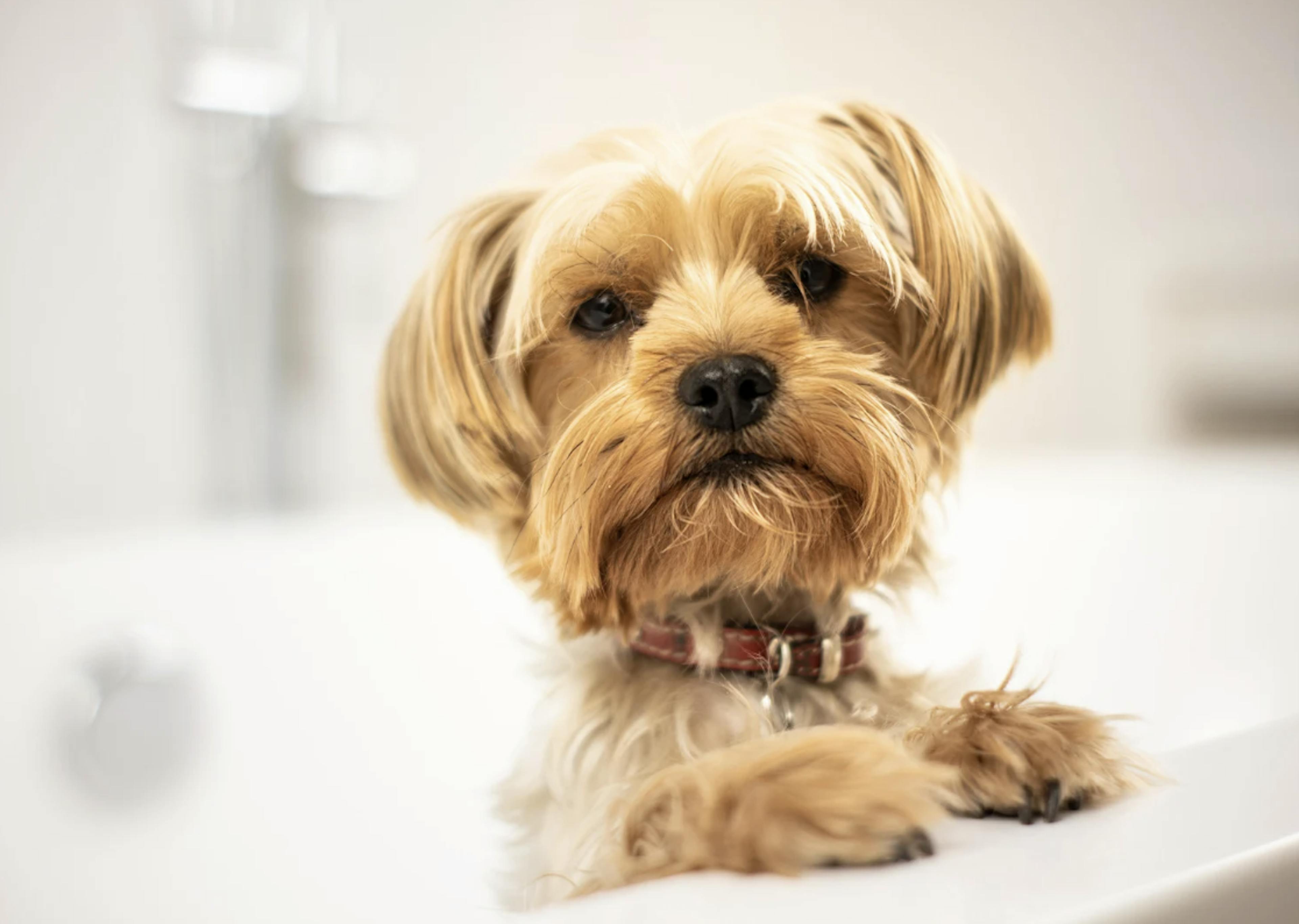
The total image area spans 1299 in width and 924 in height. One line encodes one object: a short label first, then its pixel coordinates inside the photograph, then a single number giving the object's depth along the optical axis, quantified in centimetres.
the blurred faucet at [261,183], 84
